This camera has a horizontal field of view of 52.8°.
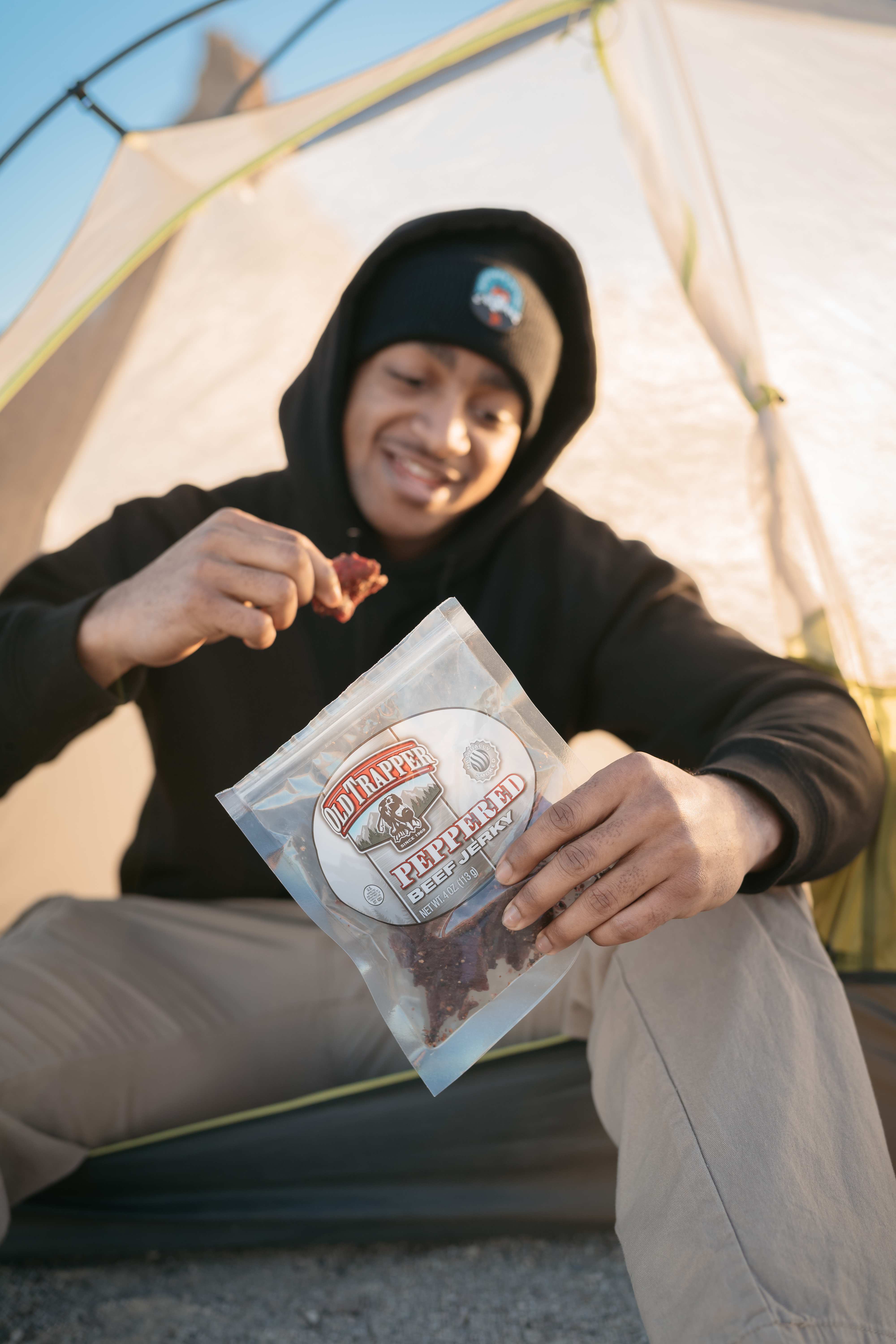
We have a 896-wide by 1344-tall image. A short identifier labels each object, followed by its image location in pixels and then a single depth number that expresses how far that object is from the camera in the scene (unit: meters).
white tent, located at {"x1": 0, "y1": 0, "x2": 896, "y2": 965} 1.25
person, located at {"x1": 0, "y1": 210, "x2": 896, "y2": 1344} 0.66
